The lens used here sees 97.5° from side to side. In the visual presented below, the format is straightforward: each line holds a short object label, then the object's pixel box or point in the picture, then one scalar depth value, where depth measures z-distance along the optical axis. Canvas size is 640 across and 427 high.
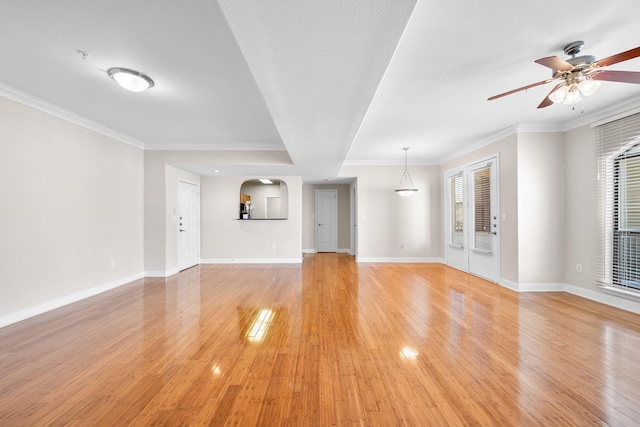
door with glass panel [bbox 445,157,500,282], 5.03
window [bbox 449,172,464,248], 6.21
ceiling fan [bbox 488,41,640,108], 2.09
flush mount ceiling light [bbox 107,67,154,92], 2.70
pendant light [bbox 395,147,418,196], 7.22
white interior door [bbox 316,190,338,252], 9.43
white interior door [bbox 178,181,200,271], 6.22
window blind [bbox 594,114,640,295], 3.44
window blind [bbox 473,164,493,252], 5.20
